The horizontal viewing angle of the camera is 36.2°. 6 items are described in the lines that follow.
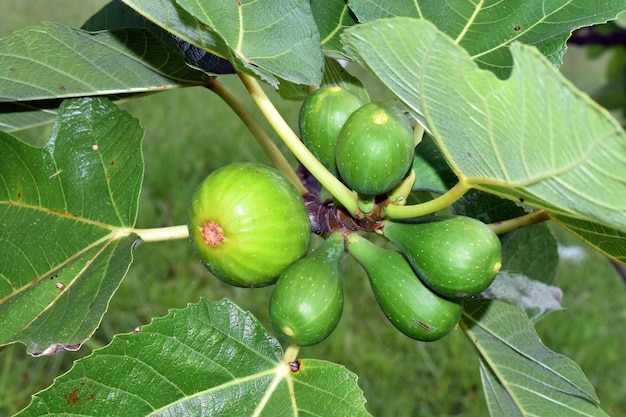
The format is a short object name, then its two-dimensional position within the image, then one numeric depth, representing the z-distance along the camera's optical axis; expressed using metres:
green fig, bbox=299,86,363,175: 0.35
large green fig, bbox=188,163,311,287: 0.33
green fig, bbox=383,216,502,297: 0.33
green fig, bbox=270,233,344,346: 0.33
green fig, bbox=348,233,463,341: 0.34
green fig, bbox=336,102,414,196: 0.33
